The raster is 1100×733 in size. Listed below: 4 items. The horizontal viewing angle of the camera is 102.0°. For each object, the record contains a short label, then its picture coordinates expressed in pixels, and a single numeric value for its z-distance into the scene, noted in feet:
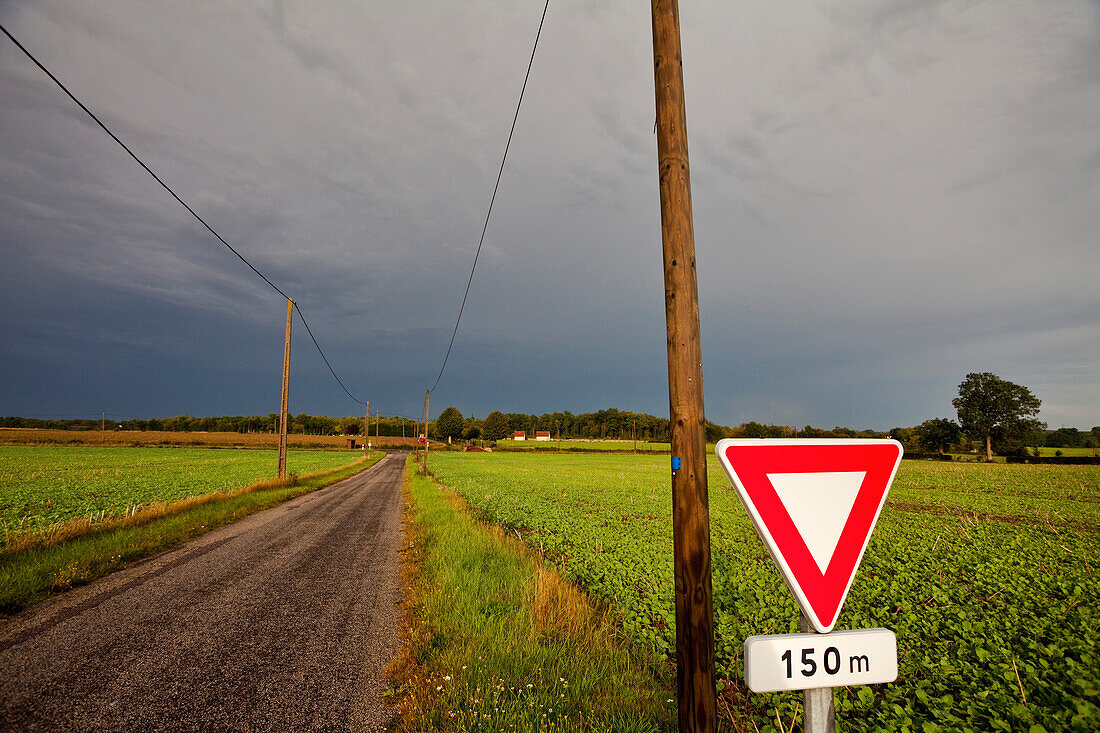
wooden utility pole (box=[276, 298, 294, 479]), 74.23
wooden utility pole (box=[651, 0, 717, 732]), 8.61
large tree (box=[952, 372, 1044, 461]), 272.51
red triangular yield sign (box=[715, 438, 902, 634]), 5.81
